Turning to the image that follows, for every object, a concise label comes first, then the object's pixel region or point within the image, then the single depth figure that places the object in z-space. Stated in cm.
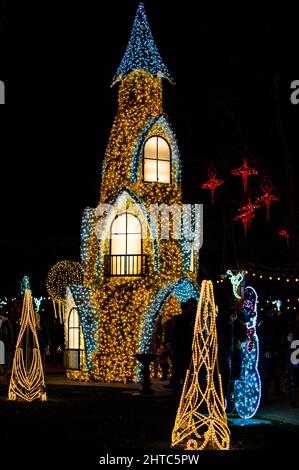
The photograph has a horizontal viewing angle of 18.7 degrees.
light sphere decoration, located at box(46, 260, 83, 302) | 3094
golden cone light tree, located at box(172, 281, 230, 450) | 1095
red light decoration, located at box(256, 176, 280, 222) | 2405
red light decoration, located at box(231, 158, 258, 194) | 2352
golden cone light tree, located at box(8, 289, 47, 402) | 1742
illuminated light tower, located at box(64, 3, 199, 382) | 2342
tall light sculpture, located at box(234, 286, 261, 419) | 1444
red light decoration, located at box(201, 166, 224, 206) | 2452
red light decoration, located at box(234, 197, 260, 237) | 2506
